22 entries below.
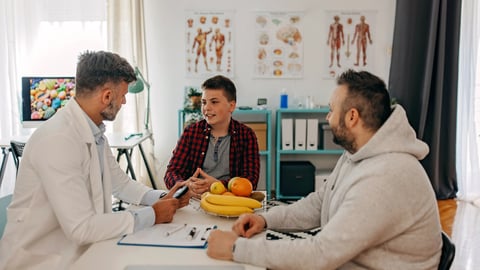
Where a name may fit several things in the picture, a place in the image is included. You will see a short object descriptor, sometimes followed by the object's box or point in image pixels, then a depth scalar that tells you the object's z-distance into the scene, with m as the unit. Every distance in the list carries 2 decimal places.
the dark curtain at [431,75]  4.48
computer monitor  3.88
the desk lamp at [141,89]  3.89
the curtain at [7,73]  4.45
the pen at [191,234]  1.41
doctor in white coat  1.41
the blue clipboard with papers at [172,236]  1.36
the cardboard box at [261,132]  4.45
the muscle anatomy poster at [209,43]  4.69
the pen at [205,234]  1.40
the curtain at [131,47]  4.44
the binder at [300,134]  4.49
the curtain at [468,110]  4.54
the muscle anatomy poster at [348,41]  4.68
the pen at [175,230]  1.45
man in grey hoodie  1.22
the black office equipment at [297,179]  4.54
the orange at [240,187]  1.81
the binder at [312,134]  4.50
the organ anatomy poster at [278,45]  4.70
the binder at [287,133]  4.51
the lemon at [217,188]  1.79
